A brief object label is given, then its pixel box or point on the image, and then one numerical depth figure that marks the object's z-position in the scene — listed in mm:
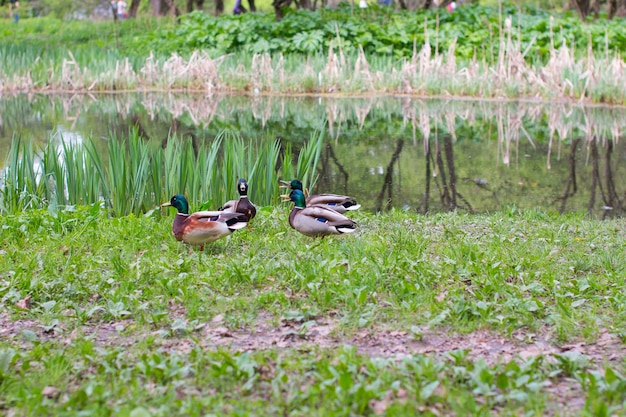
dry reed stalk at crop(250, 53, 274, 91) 19438
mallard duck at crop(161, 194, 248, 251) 5488
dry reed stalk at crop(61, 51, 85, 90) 19688
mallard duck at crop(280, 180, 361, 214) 6680
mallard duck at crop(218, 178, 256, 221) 6184
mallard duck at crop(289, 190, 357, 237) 5855
